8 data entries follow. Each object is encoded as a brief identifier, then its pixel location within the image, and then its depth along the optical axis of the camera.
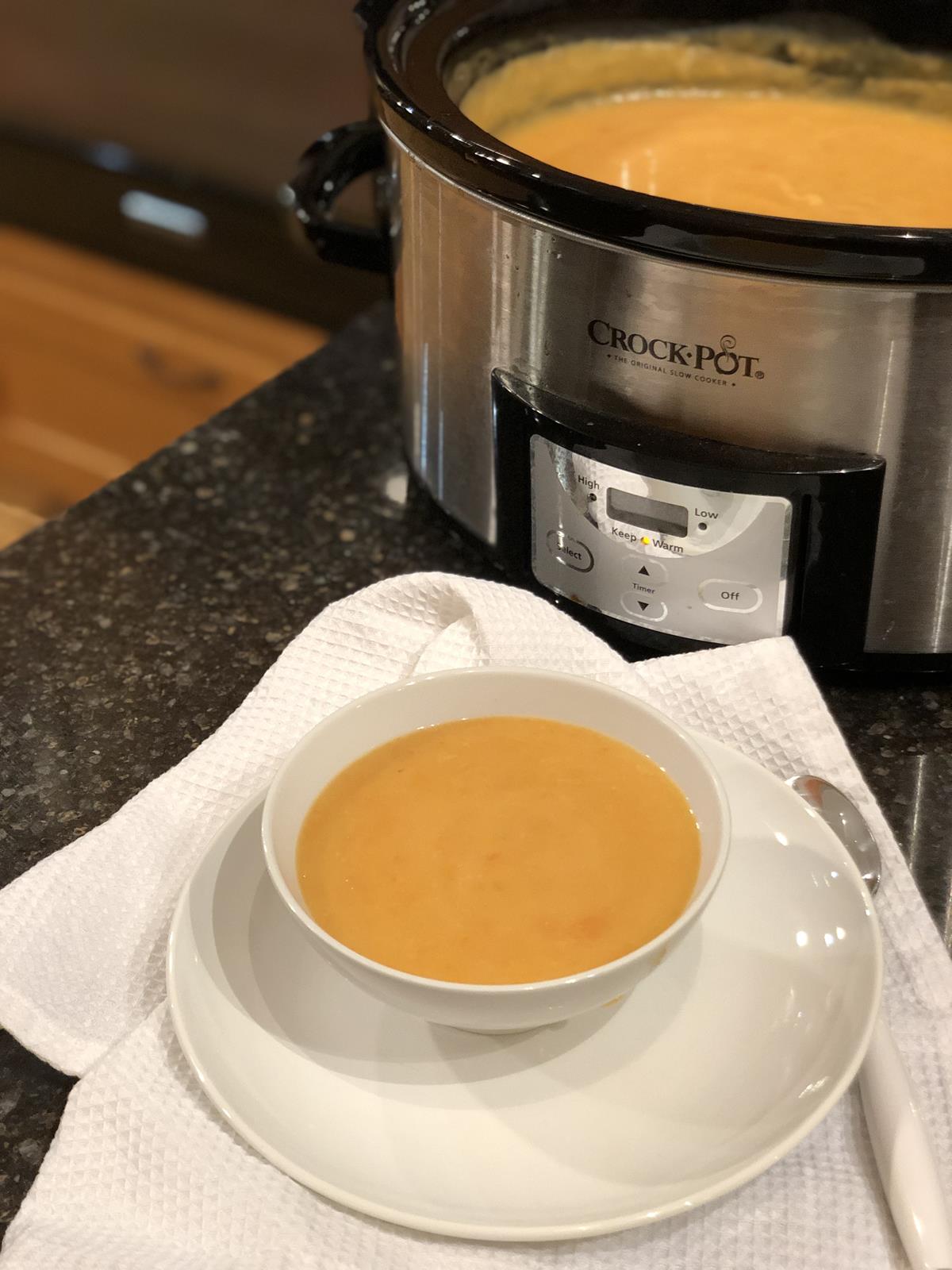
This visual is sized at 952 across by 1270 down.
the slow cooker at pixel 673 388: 0.58
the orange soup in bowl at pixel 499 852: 0.47
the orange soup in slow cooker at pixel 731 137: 0.80
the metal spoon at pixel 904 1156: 0.44
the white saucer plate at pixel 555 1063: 0.46
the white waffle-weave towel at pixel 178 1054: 0.46
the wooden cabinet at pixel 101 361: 1.56
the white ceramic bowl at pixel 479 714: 0.45
